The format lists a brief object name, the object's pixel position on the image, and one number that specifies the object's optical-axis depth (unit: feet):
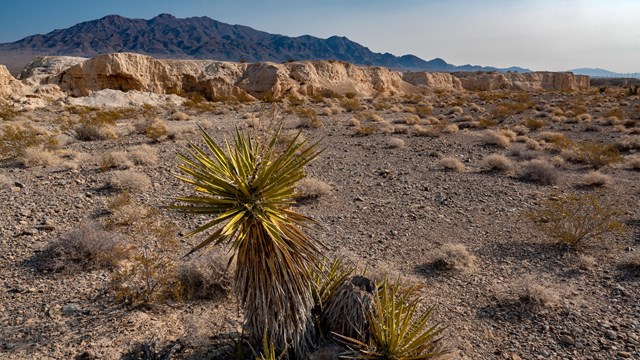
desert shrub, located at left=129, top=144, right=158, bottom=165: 32.68
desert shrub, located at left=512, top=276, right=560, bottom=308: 15.15
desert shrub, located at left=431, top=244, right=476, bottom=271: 18.12
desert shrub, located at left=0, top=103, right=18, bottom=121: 61.52
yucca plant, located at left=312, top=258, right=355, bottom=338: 11.70
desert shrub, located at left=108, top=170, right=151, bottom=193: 25.96
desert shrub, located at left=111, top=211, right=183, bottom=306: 14.47
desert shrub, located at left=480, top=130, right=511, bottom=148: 44.14
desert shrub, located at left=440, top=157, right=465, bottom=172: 34.53
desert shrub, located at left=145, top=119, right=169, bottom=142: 43.57
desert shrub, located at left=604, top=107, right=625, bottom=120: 63.23
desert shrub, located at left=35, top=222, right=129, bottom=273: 16.39
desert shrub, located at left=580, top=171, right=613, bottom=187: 29.94
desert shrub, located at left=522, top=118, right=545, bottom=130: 57.31
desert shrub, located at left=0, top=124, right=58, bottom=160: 33.27
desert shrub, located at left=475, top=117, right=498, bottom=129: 59.57
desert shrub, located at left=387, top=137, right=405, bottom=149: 43.80
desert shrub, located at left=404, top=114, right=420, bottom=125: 61.67
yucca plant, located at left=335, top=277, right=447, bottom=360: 9.98
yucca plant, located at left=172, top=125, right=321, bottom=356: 9.29
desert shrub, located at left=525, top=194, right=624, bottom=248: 20.08
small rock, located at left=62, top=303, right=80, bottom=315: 13.75
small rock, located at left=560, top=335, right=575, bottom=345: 13.28
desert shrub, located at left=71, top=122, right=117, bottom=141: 43.52
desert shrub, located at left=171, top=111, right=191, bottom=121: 66.00
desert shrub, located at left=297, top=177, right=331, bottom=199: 26.66
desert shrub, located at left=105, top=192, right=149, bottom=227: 20.70
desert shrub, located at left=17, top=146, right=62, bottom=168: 30.50
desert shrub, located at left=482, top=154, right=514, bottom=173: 34.04
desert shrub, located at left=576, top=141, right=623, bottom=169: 35.37
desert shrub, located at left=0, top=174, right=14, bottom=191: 25.29
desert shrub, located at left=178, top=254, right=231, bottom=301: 15.19
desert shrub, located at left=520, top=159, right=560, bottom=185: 30.83
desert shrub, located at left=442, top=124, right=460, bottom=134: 54.13
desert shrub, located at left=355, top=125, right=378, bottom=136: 51.78
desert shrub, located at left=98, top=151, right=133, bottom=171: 30.64
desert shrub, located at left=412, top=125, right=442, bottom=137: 50.92
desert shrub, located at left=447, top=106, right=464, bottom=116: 77.36
